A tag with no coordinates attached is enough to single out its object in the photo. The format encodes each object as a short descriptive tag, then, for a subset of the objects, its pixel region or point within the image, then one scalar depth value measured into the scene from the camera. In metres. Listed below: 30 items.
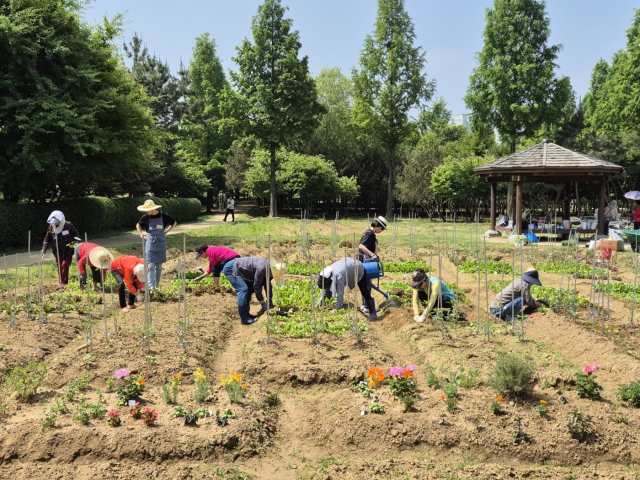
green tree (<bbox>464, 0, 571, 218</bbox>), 25.16
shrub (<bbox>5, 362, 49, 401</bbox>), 4.71
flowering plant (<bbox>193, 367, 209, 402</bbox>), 4.61
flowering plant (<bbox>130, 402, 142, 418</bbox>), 4.32
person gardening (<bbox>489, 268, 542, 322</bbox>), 7.29
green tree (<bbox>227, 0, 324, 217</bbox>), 27.94
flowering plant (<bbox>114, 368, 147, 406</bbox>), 4.59
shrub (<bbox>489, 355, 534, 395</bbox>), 4.66
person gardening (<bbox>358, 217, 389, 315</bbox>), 8.32
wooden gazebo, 16.62
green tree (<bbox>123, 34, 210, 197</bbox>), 32.68
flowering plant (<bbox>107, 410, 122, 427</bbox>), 4.18
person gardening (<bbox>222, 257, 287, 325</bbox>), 7.19
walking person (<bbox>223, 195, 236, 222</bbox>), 27.23
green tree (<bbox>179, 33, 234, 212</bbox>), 41.06
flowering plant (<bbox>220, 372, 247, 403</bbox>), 4.66
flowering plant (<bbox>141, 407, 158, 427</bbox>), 4.20
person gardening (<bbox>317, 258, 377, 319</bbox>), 7.53
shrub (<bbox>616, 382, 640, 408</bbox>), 4.66
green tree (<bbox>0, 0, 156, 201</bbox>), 13.48
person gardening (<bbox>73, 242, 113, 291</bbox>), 7.82
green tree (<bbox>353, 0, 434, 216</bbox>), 31.81
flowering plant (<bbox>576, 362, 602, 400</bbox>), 4.81
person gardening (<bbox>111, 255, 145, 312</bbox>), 7.38
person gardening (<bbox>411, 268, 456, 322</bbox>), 7.11
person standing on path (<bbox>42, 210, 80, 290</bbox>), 8.53
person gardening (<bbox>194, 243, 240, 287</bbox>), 7.49
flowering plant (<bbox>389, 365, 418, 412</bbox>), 4.63
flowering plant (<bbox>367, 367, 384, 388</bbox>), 4.83
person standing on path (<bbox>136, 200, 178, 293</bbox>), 8.45
